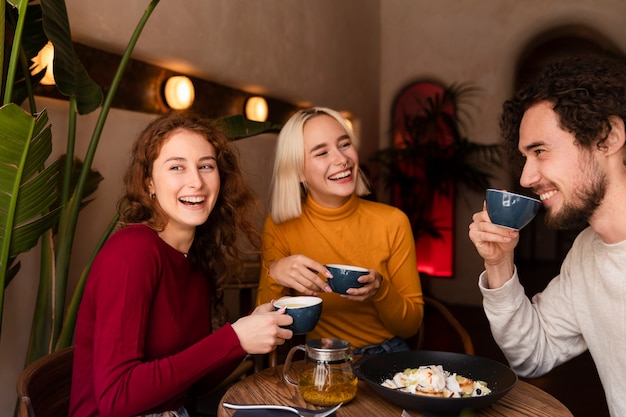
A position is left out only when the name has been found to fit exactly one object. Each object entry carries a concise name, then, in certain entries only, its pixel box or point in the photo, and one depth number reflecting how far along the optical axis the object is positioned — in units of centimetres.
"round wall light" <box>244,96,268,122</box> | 369
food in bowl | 120
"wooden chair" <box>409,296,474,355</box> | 190
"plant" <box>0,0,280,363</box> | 137
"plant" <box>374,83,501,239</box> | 555
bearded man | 139
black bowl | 112
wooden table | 123
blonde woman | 203
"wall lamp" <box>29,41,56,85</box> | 215
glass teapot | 122
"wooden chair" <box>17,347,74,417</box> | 116
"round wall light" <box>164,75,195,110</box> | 293
